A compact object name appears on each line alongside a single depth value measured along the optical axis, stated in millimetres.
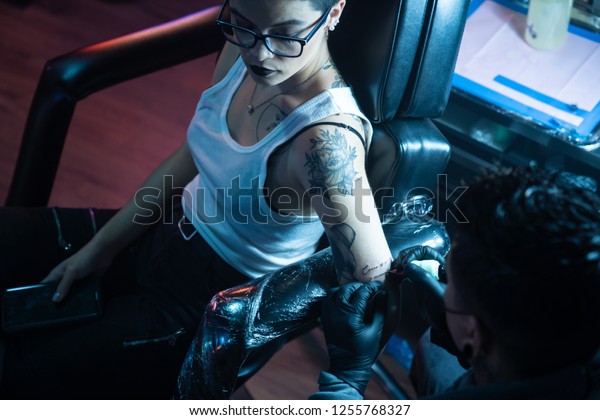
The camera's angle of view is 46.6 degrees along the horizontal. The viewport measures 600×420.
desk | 1577
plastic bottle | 1712
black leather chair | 1273
